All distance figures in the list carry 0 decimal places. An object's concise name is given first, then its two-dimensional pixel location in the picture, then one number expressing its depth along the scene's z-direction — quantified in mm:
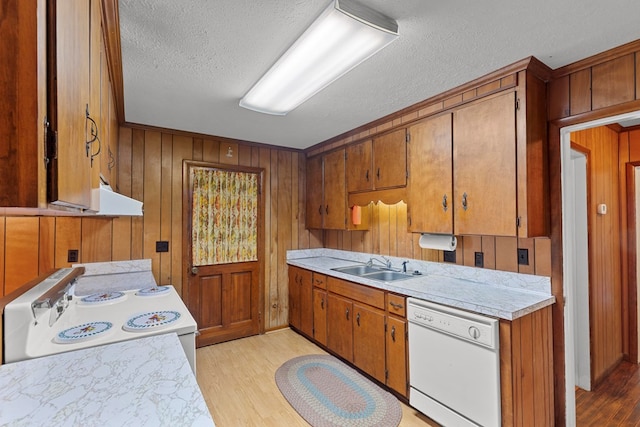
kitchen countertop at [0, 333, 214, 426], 895
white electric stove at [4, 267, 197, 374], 1312
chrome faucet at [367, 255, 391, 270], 3213
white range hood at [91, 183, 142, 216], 1066
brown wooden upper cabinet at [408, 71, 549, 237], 1880
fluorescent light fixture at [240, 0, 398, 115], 1353
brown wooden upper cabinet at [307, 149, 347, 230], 3486
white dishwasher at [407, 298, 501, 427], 1752
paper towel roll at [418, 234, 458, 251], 2398
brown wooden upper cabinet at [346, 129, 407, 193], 2725
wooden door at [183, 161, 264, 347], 3396
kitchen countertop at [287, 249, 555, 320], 1813
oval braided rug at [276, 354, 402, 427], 2162
